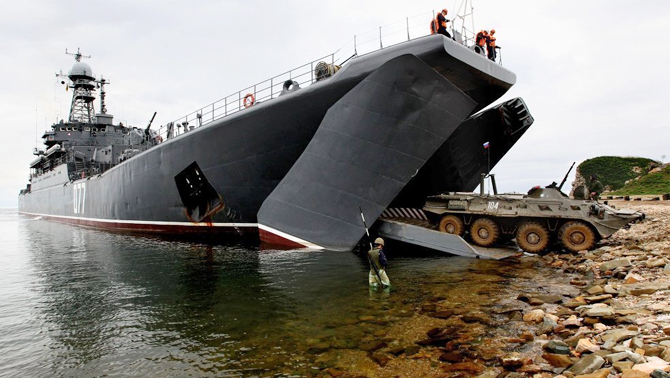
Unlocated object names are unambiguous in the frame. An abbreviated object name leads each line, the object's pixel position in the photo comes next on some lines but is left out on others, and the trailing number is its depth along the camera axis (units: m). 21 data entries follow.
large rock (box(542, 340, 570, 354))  4.50
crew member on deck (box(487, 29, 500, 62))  13.58
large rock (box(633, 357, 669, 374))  3.46
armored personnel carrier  11.44
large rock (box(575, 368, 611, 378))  3.60
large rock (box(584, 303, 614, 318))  5.34
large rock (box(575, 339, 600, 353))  4.32
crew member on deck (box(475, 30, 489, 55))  13.17
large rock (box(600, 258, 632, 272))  8.56
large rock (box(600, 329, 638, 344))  4.38
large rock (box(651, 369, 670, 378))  3.26
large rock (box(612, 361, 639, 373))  3.62
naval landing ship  11.61
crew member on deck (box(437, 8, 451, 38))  11.29
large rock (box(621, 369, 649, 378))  3.37
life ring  15.10
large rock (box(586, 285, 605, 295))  6.79
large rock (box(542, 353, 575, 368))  4.21
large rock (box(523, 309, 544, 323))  5.83
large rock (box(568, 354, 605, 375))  3.81
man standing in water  8.20
